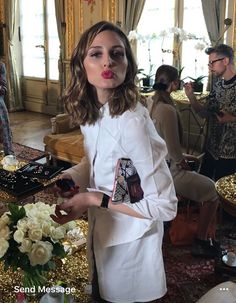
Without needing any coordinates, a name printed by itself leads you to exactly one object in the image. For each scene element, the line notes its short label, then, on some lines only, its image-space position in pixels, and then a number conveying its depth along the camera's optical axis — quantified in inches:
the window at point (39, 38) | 218.3
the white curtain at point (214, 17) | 143.1
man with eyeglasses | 88.2
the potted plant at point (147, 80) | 157.7
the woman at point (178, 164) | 76.9
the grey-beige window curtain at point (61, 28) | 202.6
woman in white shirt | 32.6
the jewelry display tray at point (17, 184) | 76.1
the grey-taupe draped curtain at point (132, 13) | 168.4
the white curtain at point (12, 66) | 227.7
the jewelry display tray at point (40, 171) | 83.4
